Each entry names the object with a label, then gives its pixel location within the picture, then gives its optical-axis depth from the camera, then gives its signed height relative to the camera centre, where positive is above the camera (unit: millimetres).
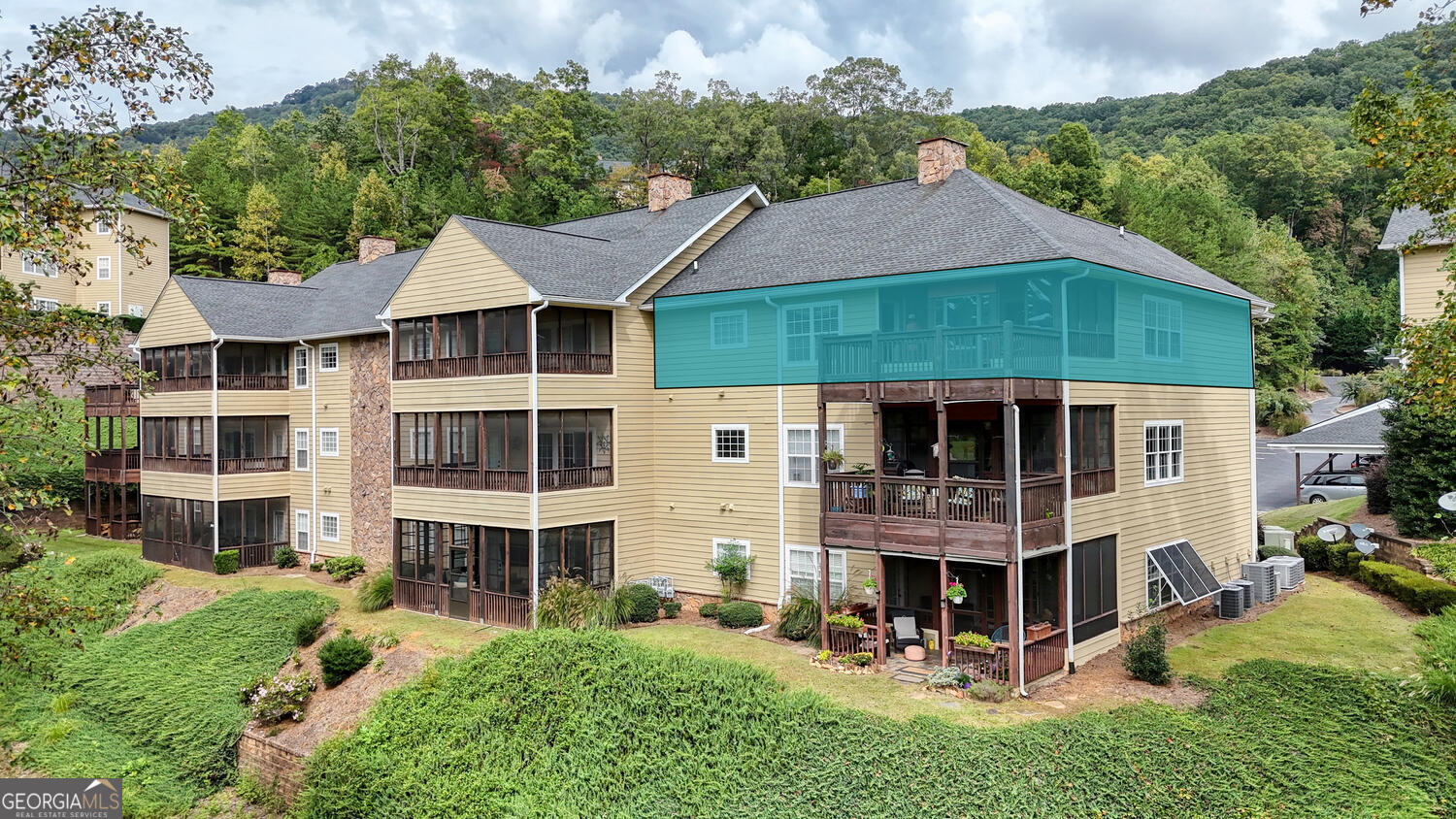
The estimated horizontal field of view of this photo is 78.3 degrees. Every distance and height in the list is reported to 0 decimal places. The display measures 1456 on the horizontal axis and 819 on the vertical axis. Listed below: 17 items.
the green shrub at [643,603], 21016 -4371
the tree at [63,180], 8086 +2299
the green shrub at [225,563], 28562 -4464
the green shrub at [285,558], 29453 -4469
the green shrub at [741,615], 20078 -4468
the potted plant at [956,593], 16203 -3256
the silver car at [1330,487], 35406 -3217
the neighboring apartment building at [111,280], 48438 +8029
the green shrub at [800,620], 18891 -4350
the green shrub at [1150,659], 15883 -4443
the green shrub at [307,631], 21500 -5016
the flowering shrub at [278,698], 18359 -5728
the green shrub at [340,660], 19219 -5132
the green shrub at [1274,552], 24219 -3887
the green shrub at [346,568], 26984 -4426
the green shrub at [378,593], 23359 -4521
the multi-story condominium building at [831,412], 16906 +71
